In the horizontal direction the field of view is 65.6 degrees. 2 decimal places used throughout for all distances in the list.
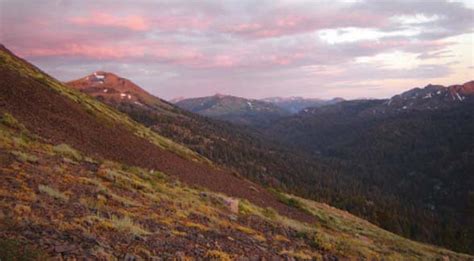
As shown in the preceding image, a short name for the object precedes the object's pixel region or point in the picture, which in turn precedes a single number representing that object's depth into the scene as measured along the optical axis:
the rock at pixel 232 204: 25.80
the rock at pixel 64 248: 9.30
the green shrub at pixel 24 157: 19.14
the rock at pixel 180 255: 11.80
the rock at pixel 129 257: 10.23
